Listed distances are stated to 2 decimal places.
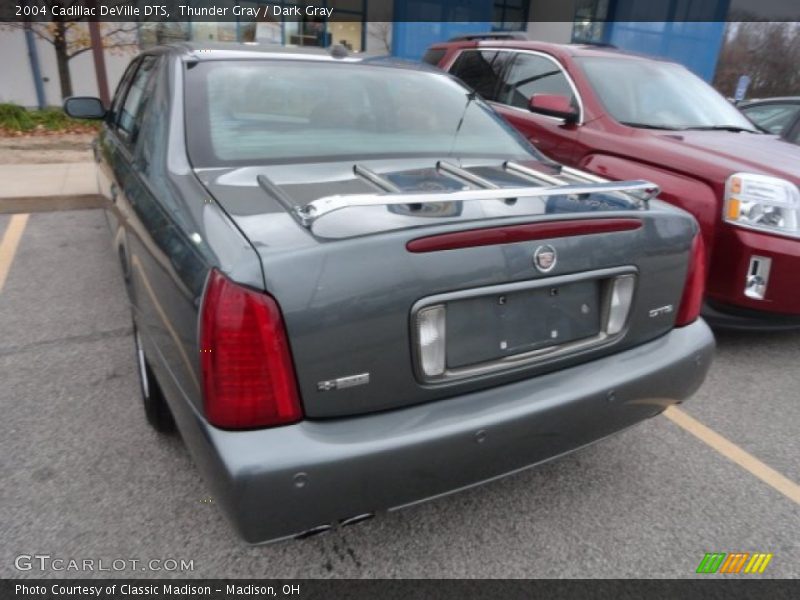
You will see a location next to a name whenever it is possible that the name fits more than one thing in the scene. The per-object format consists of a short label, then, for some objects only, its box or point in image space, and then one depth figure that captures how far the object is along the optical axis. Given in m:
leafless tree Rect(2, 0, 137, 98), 10.23
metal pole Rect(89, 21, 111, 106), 8.74
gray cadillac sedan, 1.52
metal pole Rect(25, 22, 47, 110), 11.52
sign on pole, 15.61
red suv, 3.32
